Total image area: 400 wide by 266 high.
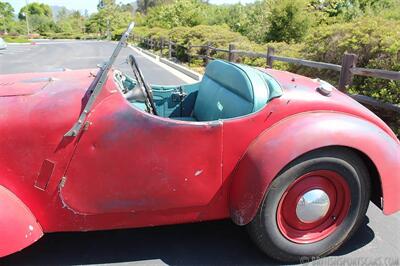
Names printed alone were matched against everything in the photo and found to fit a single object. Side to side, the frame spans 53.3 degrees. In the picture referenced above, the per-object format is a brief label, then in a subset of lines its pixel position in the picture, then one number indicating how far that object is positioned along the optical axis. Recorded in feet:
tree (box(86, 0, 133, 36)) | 248.73
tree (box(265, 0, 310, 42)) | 48.96
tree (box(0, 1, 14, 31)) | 259.60
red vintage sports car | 7.71
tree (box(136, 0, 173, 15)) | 298.60
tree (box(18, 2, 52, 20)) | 354.95
